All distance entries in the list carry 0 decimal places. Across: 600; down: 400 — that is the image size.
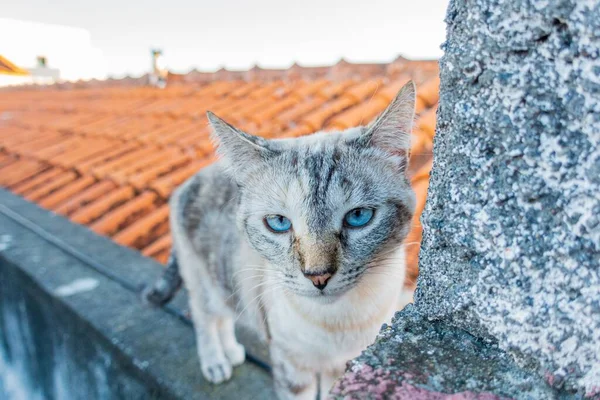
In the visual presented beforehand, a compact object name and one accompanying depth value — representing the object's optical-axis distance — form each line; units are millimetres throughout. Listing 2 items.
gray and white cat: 293
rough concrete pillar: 147
